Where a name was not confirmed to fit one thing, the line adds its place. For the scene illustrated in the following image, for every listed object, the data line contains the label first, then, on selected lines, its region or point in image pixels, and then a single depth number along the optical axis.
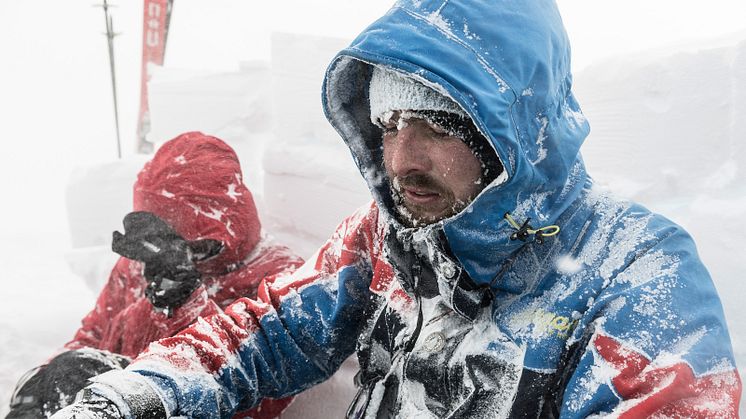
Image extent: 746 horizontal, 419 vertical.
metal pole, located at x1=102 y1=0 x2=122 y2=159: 4.96
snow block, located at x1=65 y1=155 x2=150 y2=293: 3.52
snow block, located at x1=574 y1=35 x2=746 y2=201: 1.61
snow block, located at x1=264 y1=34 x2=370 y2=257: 2.43
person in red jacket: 1.75
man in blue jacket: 0.90
